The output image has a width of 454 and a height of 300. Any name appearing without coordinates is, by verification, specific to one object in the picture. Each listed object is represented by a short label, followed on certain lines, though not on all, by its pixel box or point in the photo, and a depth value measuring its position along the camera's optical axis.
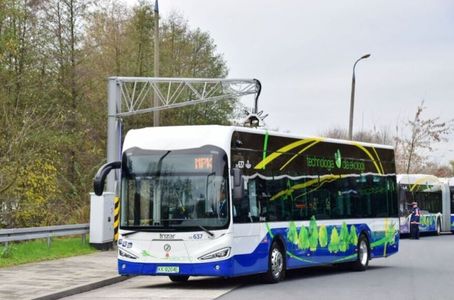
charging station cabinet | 24.68
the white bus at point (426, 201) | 42.44
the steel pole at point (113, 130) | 26.95
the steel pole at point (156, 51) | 29.83
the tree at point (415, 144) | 73.56
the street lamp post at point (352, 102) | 41.59
